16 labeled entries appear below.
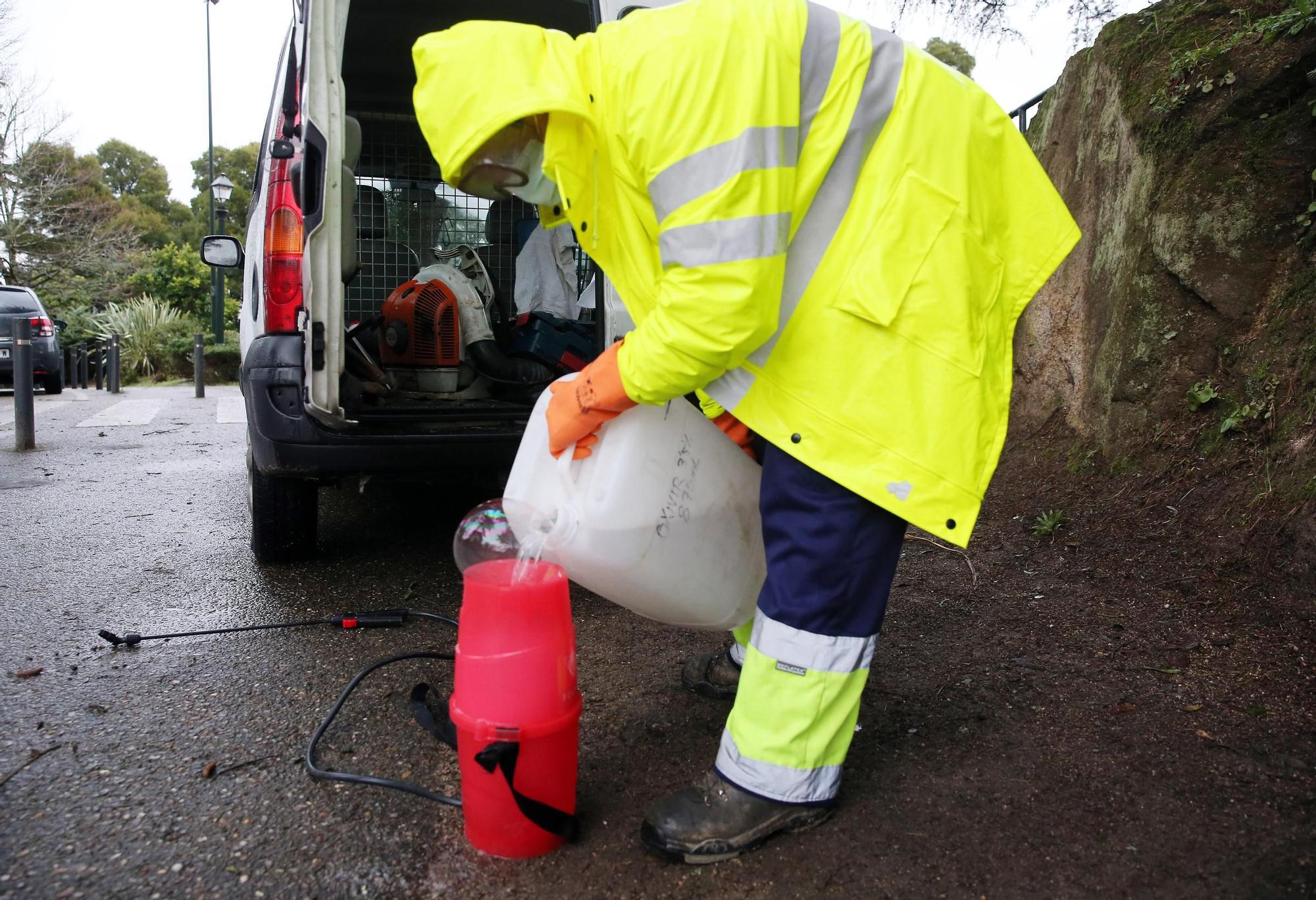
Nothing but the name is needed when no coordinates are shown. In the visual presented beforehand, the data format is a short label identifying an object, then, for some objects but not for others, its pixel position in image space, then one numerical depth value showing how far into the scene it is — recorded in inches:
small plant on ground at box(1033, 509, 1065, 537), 135.1
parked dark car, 461.1
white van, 111.3
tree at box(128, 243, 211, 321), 883.4
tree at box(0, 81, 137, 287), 845.2
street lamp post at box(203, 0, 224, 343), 710.5
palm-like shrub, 711.1
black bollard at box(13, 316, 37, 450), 261.6
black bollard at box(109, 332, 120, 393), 527.5
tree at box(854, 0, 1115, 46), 154.0
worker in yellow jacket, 57.8
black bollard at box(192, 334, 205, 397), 498.9
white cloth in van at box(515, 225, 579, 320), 181.8
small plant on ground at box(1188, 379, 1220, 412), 124.0
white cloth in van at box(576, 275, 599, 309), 165.0
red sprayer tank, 62.3
